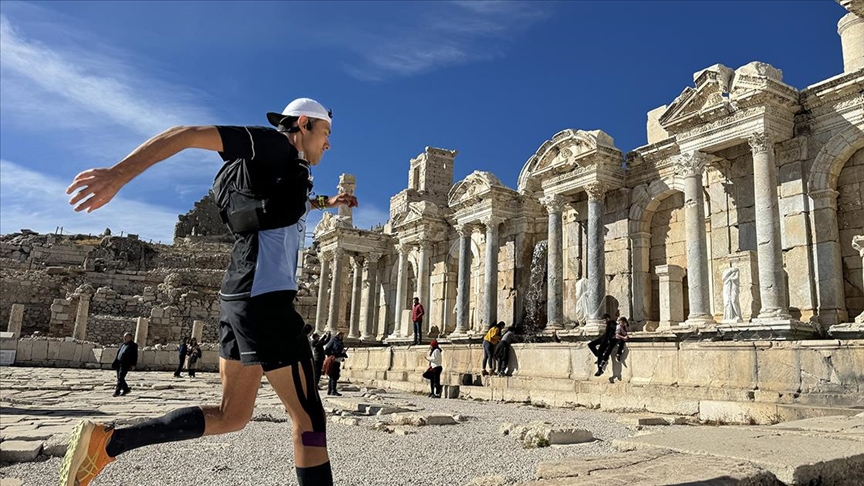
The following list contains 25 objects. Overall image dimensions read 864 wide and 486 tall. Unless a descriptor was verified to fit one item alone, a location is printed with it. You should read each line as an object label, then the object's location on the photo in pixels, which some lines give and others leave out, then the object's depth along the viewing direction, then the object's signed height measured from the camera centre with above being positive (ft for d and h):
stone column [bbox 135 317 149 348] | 100.34 +1.58
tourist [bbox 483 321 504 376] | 53.57 +0.97
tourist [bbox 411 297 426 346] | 73.56 +4.42
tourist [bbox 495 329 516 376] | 52.29 +0.16
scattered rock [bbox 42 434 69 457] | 17.74 -3.01
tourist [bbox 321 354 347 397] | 49.88 -1.68
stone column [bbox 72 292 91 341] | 113.91 +3.56
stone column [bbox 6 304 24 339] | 110.93 +3.46
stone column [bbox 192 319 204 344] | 107.04 +2.38
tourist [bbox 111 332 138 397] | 45.47 -1.50
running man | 8.34 +0.34
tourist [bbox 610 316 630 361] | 42.34 +1.55
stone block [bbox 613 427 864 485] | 10.71 -1.67
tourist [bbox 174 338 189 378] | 74.02 -1.37
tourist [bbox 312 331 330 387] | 51.94 -0.26
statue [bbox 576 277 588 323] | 59.31 +5.32
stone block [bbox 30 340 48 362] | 88.39 -1.73
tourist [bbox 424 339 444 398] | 52.24 -1.39
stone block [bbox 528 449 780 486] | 9.52 -1.78
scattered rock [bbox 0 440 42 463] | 16.85 -3.03
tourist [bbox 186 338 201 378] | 75.77 -1.36
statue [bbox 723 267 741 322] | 43.62 +4.44
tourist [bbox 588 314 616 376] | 42.68 +0.76
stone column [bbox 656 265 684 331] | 53.26 +5.48
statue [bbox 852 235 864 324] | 39.78 +7.63
